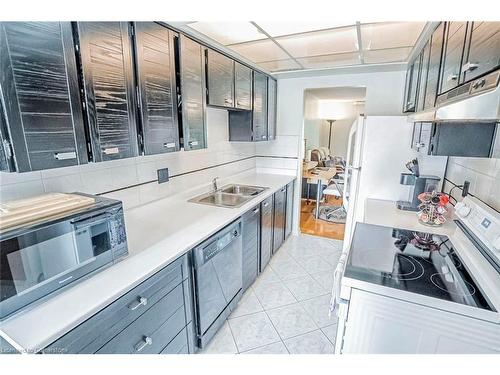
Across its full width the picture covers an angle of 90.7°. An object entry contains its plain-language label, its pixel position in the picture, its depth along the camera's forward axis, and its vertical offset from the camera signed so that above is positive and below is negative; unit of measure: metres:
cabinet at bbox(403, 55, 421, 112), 1.99 +0.43
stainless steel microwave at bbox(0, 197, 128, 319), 0.75 -0.41
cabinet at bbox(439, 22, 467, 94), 1.05 +0.36
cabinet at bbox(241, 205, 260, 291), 2.04 -0.95
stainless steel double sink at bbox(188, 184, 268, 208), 2.18 -0.58
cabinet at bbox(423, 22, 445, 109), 1.37 +0.39
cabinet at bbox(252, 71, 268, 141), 2.69 +0.30
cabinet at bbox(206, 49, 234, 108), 1.91 +0.44
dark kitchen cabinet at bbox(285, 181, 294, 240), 3.17 -0.97
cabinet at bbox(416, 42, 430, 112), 1.66 +0.40
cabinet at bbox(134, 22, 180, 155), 1.33 +0.27
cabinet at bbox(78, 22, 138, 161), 1.07 +0.21
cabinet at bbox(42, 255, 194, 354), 0.86 -0.78
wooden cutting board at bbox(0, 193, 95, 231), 0.81 -0.27
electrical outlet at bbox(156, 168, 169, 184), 1.92 -0.32
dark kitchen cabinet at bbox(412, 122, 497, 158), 1.31 -0.03
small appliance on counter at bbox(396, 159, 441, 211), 1.93 -0.38
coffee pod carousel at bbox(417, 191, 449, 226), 1.61 -0.49
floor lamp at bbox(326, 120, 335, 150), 7.29 -0.09
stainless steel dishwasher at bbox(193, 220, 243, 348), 1.48 -0.96
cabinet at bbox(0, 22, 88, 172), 0.82 +0.13
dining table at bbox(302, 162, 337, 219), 4.04 -0.69
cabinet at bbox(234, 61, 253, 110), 2.29 +0.46
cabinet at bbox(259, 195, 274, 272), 2.41 -0.98
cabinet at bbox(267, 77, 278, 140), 3.05 +0.35
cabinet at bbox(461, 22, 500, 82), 0.75 +0.28
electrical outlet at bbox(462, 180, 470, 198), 1.56 -0.34
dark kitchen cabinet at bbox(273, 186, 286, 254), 2.75 -0.97
